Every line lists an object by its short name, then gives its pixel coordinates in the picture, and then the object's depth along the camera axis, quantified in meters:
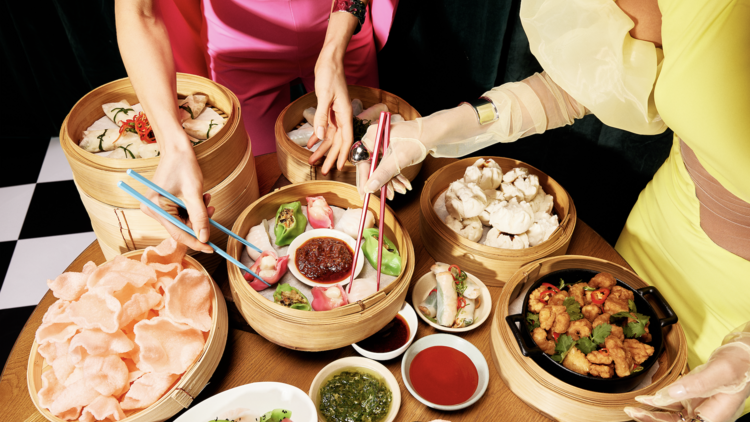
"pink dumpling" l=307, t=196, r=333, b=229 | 1.05
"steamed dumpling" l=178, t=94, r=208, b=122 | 1.10
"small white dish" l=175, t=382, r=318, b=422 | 0.89
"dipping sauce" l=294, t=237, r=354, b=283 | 1.00
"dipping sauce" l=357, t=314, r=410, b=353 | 0.95
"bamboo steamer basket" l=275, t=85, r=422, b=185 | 1.12
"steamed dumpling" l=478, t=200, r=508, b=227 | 1.06
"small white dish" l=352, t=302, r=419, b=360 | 0.93
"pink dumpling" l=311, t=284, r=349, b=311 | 0.95
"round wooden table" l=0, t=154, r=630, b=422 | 0.92
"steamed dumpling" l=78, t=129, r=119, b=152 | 1.06
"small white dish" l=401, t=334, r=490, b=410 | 0.90
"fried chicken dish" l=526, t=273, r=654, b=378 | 0.89
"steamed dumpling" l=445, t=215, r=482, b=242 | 1.05
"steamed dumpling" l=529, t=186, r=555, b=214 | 1.10
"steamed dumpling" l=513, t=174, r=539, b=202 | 1.09
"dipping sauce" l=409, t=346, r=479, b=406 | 0.92
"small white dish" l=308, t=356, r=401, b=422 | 0.90
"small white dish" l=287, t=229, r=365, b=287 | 0.99
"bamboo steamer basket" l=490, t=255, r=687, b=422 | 0.88
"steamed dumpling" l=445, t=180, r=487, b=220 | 1.05
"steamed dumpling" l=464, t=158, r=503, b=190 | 1.10
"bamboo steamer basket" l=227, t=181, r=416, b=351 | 0.91
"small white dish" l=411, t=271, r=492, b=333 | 0.98
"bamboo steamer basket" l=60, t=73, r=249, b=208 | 0.98
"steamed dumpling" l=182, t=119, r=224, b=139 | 1.07
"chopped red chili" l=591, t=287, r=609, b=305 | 0.96
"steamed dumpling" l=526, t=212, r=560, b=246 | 1.05
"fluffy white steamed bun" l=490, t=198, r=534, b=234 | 1.03
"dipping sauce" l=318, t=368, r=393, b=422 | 0.90
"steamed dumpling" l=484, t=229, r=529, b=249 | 1.04
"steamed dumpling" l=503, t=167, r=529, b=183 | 1.11
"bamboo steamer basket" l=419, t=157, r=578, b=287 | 1.01
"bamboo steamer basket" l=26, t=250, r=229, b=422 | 0.86
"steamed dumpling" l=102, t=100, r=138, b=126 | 1.10
